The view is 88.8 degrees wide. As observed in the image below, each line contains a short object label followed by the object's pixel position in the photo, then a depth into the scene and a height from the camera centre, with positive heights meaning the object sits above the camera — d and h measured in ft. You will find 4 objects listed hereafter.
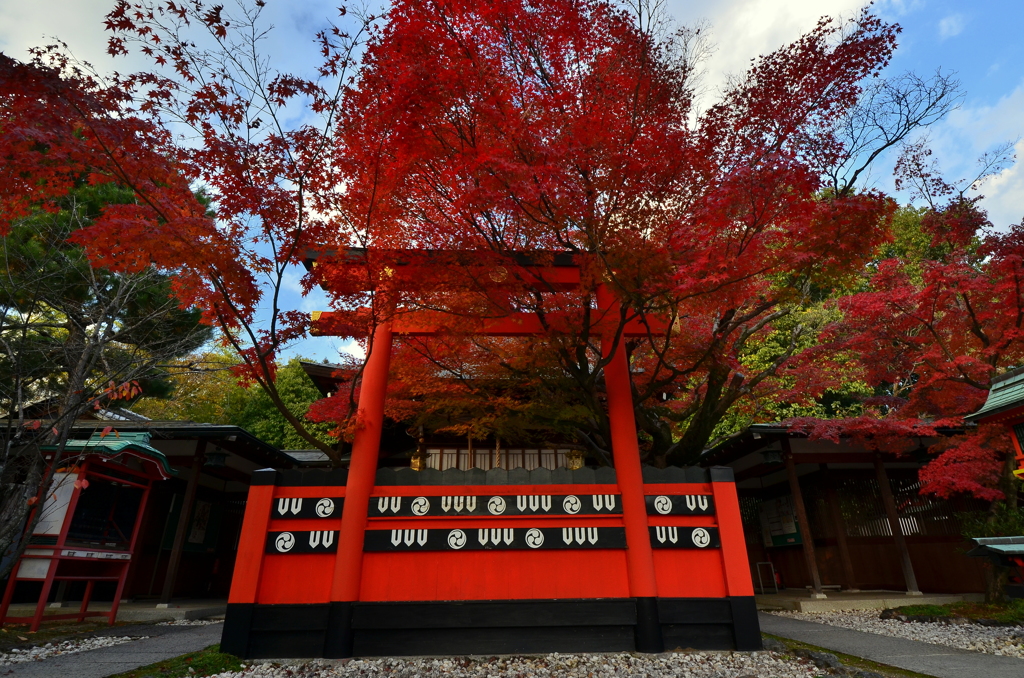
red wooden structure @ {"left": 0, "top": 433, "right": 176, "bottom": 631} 26.53 +2.59
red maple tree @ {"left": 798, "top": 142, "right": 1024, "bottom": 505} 32.68 +14.55
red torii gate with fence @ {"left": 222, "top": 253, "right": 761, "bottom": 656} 19.95 -0.12
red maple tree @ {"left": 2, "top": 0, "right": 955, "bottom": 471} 21.22 +14.27
